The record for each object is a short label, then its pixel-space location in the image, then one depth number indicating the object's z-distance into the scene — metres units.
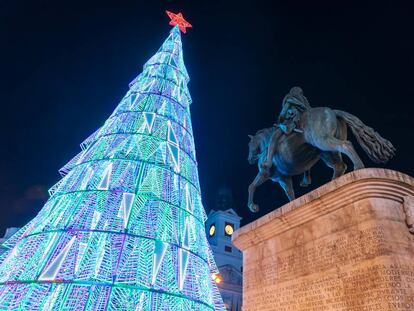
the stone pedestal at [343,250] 3.35
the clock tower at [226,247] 46.97
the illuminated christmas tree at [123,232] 11.10
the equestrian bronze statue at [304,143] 5.02
